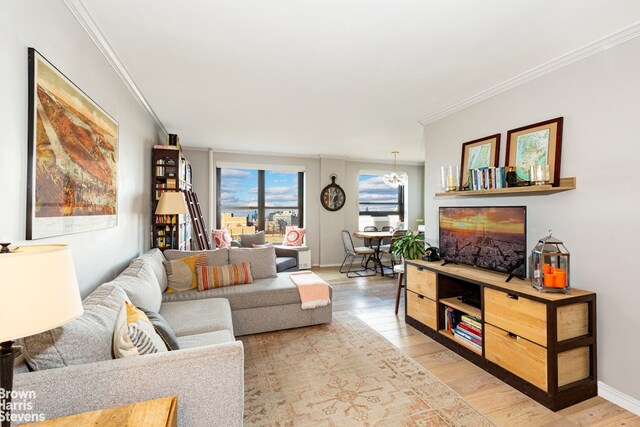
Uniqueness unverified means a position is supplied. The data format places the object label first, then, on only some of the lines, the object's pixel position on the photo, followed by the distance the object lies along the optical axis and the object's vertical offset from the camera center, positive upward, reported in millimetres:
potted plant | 3383 -375
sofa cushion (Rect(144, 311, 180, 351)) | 1549 -643
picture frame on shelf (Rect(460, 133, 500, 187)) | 2790 +596
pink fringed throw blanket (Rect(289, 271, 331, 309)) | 3129 -844
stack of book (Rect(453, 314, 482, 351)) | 2494 -1026
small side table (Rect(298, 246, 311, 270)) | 5953 -895
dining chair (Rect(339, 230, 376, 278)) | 5648 -695
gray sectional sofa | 1071 -624
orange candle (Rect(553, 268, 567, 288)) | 2016 -439
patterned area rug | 1837 -1248
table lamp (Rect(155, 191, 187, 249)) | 3414 +108
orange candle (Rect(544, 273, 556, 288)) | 2035 -453
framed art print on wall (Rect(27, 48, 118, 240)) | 1370 +318
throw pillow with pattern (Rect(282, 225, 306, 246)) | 6109 -480
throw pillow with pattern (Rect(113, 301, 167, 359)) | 1244 -542
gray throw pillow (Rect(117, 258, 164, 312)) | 1901 -504
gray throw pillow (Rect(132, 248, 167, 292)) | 2701 -495
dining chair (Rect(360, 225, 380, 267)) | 6155 -607
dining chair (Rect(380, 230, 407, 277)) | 5535 -682
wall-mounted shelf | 2189 +194
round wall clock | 6479 +379
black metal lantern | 2023 -370
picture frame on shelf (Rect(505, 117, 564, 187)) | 2288 +554
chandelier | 5941 +708
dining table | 5707 -437
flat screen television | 2355 -203
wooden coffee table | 937 -667
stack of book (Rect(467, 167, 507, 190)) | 2525 +320
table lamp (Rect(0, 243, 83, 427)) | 732 -221
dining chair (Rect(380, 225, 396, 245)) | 6617 -355
